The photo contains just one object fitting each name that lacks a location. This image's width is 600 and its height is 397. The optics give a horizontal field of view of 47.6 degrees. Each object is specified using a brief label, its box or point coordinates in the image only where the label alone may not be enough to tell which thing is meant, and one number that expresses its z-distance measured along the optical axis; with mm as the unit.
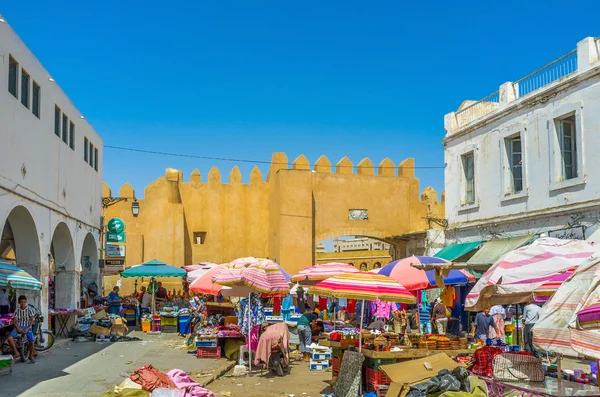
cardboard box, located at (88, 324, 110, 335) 18609
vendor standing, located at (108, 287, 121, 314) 22219
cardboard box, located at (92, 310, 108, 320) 19094
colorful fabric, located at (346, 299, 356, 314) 23078
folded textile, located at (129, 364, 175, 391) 9422
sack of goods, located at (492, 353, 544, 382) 8312
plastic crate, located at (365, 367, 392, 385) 9852
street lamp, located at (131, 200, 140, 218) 25109
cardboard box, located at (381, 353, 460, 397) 8750
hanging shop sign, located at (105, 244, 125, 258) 23839
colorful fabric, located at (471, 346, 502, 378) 9016
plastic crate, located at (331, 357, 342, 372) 11359
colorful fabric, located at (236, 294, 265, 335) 13922
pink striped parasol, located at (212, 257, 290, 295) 13398
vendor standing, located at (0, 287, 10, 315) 16156
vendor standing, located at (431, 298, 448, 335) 18594
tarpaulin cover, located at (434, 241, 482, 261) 21202
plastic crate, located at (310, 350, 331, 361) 13781
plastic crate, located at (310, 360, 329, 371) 13719
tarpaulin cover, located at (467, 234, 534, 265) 18539
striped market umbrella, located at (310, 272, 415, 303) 10234
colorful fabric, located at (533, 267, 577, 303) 8547
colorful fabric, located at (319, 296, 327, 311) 25219
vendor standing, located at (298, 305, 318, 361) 15508
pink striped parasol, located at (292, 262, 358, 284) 17781
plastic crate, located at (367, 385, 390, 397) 9648
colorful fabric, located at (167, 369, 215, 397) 9328
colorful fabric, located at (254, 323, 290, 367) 12516
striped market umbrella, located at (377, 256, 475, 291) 15680
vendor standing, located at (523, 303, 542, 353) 14430
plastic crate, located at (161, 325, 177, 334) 21984
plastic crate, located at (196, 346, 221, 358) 15156
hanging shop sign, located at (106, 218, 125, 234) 24031
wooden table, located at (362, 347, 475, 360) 9904
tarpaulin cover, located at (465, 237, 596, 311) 8680
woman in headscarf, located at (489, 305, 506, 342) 16822
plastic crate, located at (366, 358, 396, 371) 9953
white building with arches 13148
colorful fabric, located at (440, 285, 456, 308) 18766
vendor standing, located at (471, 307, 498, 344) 15716
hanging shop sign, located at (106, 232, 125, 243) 24094
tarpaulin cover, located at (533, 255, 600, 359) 5629
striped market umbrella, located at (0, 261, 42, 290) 11359
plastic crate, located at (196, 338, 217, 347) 15117
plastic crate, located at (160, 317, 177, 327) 21891
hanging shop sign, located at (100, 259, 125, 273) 24500
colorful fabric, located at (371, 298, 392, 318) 19906
